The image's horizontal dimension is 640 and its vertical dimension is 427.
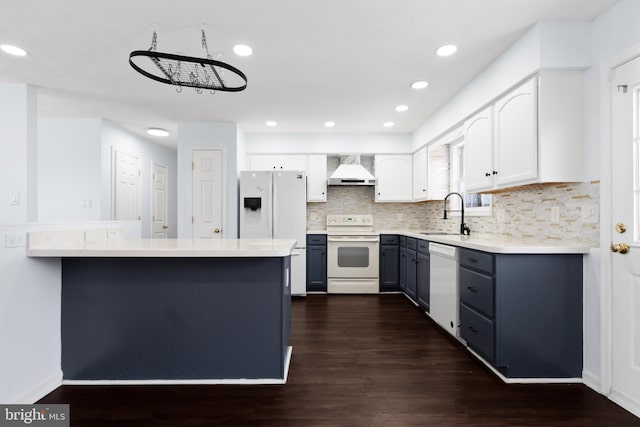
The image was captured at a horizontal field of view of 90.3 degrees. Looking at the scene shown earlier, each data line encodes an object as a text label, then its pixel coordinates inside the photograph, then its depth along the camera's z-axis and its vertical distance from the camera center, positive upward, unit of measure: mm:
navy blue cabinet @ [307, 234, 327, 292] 4703 -752
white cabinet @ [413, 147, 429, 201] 4578 +559
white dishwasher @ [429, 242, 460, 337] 2834 -724
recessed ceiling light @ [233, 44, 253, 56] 2550 +1326
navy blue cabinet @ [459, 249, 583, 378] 2156 -695
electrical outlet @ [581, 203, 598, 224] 2109 -1
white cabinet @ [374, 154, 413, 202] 5074 +564
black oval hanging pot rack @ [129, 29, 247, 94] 1720 +857
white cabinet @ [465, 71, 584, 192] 2215 +597
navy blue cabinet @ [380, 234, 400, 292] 4672 -760
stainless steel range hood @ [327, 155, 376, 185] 4820 +561
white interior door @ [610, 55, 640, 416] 1849 -132
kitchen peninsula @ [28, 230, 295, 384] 2156 -729
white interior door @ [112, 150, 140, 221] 4762 +404
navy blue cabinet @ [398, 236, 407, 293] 4449 -743
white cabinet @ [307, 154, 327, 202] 5078 +489
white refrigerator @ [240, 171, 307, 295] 4547 +57
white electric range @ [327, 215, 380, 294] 4676 -747
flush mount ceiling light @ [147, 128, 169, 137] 5030 +1292
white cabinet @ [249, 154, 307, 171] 5074 +799
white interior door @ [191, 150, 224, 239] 4617 +274
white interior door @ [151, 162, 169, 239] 5926 +205
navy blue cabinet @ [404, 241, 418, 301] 4008 -749
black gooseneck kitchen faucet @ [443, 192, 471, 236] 3621 -178
